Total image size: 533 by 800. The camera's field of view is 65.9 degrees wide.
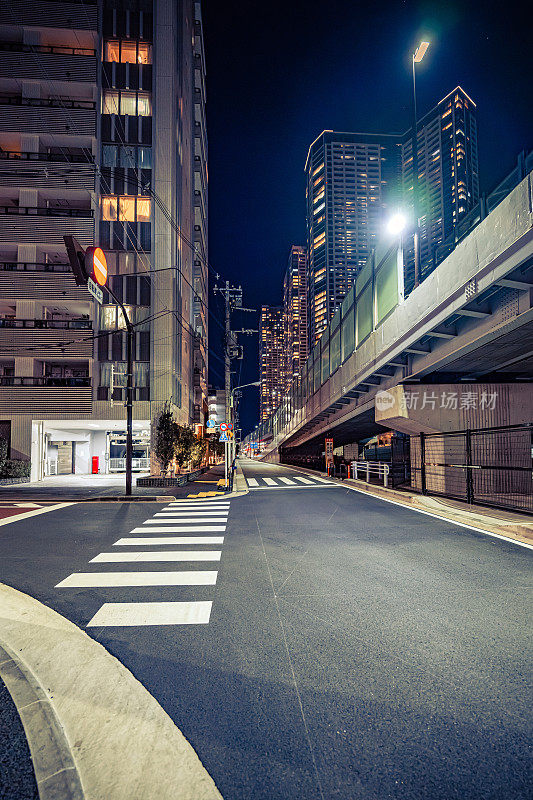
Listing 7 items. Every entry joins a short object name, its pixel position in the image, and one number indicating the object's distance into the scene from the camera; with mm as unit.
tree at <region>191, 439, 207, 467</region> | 30594
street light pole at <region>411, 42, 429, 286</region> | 14114
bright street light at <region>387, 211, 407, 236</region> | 14984
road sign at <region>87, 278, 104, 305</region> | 12328
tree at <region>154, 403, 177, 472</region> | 25031
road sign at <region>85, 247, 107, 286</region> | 14008
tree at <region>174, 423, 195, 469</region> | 25992
